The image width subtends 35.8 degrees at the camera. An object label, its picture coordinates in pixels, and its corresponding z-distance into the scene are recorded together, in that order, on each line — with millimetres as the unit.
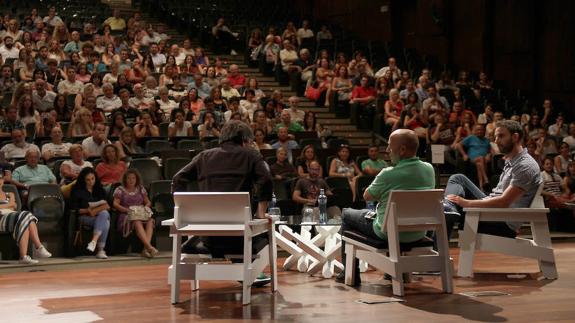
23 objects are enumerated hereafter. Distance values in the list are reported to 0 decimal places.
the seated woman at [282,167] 8836
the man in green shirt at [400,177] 5055
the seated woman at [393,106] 11245
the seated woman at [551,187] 9466
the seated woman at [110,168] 8031
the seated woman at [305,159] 8984
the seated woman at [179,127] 9688
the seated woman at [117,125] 9406
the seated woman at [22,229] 6875
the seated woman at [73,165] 7914
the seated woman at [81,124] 9289
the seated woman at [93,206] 7305
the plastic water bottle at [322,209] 6309
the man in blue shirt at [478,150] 9953
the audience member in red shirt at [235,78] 12227
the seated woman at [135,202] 7395
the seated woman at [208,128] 9828
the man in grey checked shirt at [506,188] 5570
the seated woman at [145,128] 9547
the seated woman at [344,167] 9234
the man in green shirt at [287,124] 10336
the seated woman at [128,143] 8922
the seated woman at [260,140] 9617
